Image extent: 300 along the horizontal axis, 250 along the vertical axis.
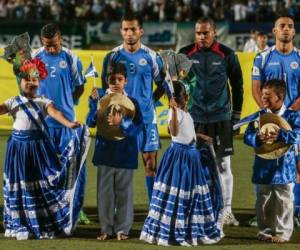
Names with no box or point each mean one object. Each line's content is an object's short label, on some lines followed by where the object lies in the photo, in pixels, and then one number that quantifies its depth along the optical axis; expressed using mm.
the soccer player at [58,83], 19422
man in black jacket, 19297
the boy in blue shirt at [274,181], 17766
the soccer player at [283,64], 19469
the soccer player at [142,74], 19297
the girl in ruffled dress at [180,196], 17250
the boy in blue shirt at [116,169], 17719
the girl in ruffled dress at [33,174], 17625
